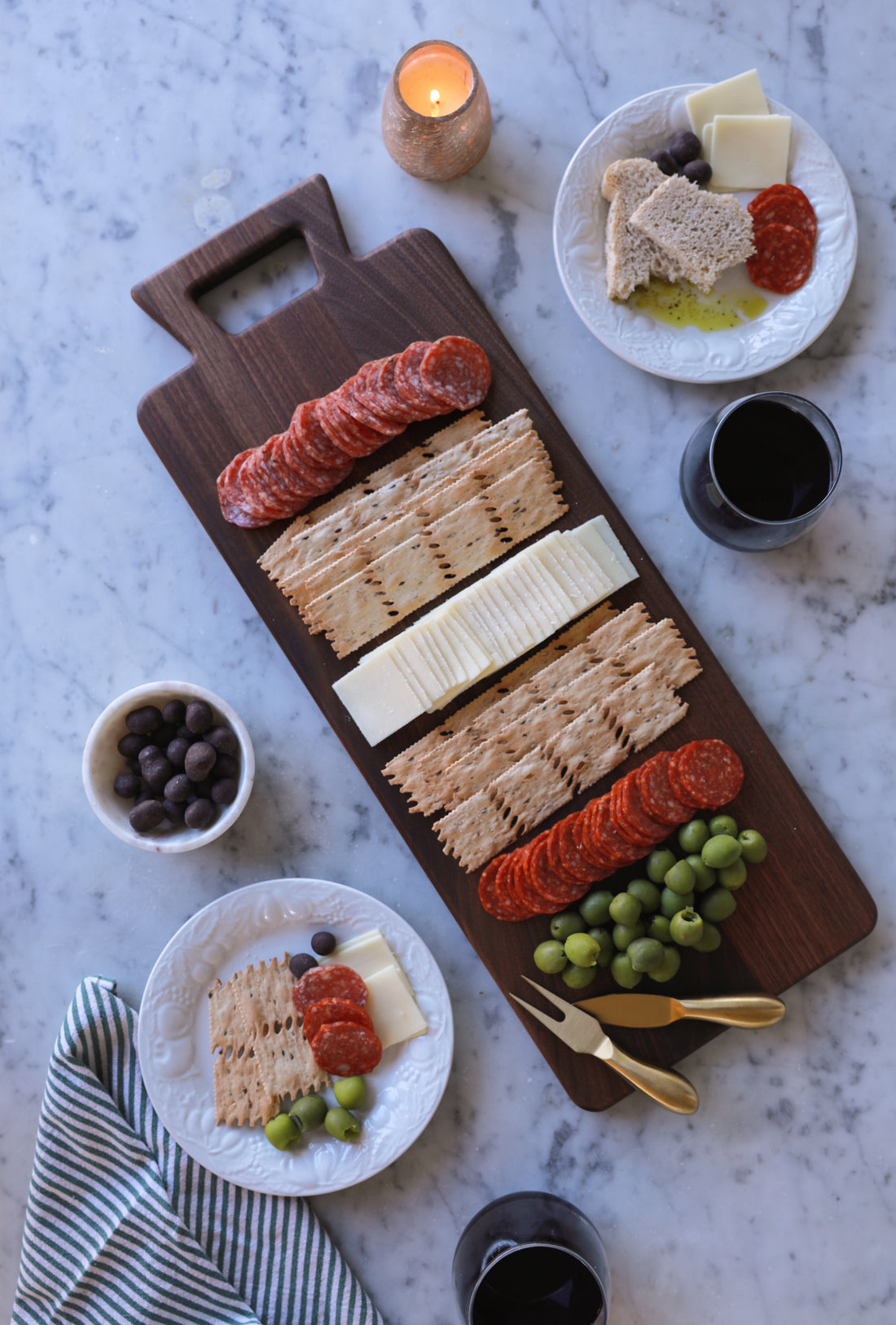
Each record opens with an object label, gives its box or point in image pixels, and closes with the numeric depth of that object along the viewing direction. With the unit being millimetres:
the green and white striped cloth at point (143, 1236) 1119
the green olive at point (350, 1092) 1105
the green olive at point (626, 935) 1096
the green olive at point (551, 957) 1102
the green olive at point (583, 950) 1088
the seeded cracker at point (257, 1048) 1120
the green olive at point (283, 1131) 1102
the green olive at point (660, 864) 1101
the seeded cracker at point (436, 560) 1124
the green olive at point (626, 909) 1091
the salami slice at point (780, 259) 1125
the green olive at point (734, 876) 1095
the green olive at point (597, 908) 1106
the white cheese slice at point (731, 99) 1125
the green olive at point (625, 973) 1094
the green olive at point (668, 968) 1093
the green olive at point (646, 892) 1102
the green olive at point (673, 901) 1096
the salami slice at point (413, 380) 1115
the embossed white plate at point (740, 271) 1126
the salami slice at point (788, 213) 1125
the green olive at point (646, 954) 1083
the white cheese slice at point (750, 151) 1122
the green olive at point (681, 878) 1090
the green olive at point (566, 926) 1109
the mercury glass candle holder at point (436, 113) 1098
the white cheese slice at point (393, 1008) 1115
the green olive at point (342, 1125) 1101
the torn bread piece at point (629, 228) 1119
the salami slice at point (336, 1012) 1111
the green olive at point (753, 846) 1097
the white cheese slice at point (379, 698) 1112
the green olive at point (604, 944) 1106
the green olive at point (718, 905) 1098
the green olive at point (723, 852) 1086
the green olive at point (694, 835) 1104
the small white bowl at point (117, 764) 1103
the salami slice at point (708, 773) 1105
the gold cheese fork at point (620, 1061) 1100
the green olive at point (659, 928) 1100
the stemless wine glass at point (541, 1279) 1060
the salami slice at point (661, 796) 1104
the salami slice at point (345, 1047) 1108
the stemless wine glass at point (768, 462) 1079
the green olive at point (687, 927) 1079
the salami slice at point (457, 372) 1113
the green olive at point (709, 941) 1099
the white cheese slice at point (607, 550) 1122
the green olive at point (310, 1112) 1113
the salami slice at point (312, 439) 1110
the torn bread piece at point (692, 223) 1113
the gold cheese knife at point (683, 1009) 1100
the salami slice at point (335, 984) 1115
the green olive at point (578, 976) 1101
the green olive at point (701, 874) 1099
